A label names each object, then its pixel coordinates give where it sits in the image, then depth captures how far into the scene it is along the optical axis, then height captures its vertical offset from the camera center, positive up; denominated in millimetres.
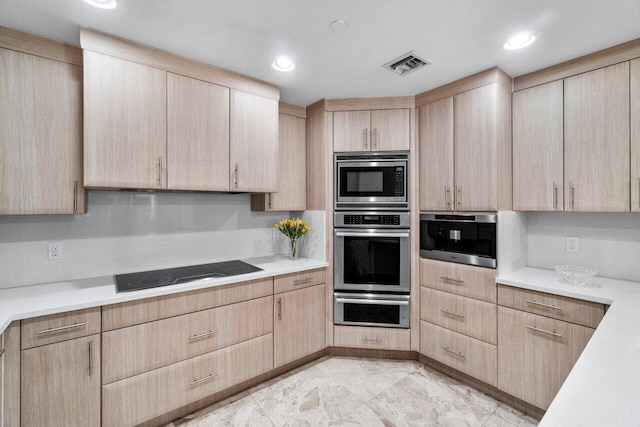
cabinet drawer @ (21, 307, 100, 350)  1496 -597
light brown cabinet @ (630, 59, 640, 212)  1857 +497
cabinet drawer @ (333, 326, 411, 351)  2705 -1139
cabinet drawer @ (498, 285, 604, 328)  1768 -593
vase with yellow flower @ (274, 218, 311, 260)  2840 -153
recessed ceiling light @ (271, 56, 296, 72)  2096 +1080
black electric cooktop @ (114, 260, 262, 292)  1940 -457
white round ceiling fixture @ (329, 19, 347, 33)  1654 +1060
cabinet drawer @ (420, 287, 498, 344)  2234 -811
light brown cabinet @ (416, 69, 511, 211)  2238 +547
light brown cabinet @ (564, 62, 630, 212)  1917 +492
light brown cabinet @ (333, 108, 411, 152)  2734 +767
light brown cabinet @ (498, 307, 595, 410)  1852 -919
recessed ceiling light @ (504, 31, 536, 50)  1793 +1068
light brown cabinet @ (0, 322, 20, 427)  1408 -779
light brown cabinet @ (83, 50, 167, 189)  1792 +566
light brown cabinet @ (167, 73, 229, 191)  2072 +568
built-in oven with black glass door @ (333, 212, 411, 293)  2715 -358
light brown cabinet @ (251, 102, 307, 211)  2857 +450
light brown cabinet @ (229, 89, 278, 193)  2355 +572
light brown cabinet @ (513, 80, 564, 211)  2168 +486
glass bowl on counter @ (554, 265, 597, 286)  1979 -419
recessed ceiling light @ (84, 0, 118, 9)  1501 +1063
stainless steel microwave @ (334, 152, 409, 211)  2715 +296
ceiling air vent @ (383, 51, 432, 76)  2043 +1071
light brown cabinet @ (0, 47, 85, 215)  1675 +460
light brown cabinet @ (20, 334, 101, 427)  1493 -894
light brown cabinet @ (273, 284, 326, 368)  2436 -949
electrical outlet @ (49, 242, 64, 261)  1997 -255
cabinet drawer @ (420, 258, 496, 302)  2244 -532
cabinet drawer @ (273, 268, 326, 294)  2434 -577
